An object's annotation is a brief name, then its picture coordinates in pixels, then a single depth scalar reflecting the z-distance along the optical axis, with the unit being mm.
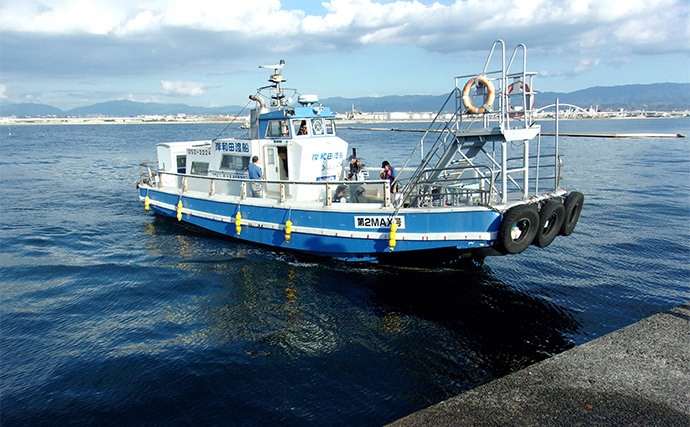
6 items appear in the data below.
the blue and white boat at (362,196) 9023
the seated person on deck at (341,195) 10891
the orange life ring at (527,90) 9289
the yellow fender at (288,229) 11156
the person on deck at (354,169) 12377
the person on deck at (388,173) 11224
